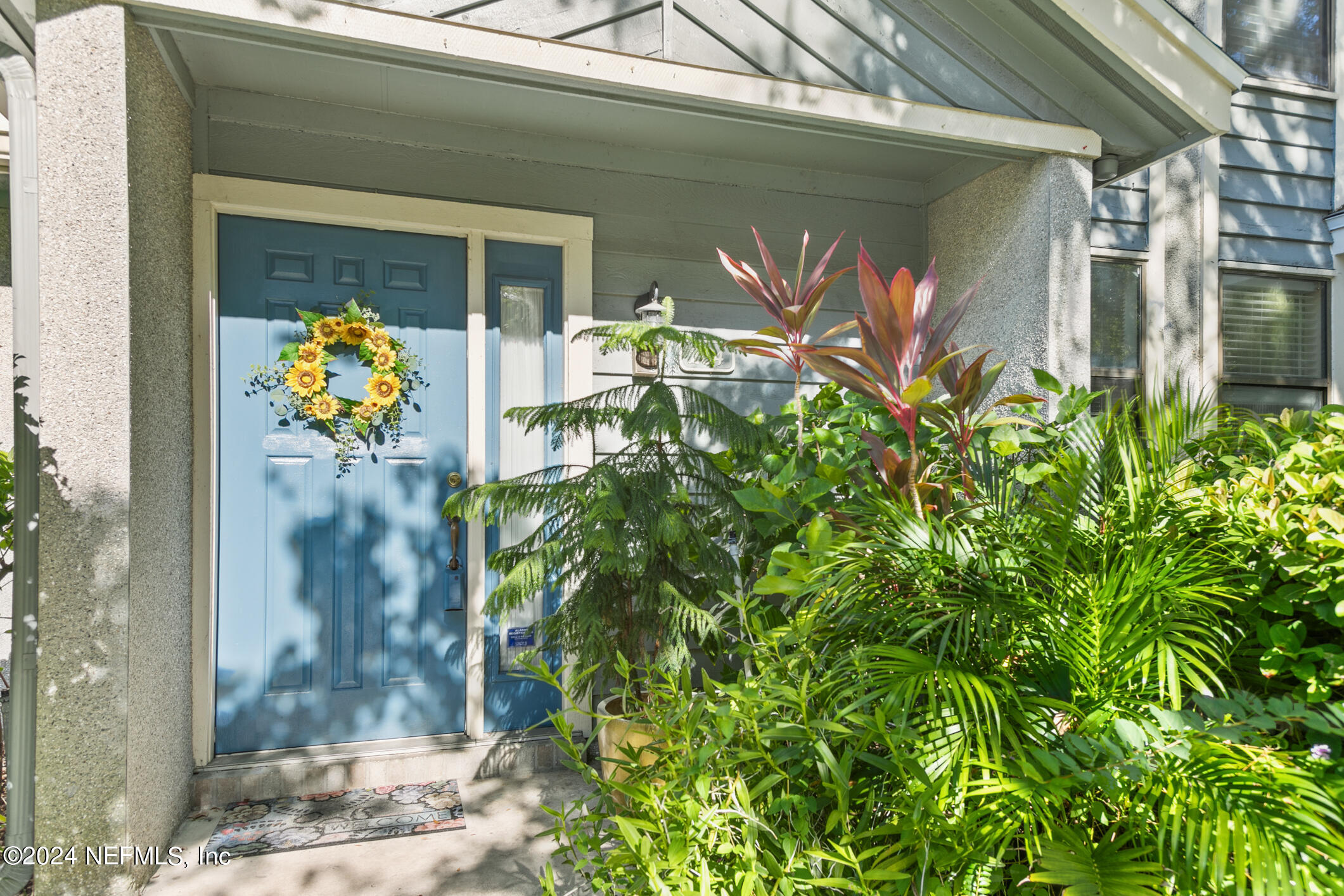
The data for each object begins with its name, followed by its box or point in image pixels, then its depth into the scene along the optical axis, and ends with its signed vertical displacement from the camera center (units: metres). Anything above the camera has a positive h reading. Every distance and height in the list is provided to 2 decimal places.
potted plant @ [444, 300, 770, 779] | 2.20 -0.28
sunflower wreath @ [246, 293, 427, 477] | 2.77 +0.20
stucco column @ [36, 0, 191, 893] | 1.88 -0.03
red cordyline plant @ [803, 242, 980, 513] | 1.62 +0.18
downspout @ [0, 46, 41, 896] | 1.94 -0.21
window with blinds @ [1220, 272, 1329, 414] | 3.89 +0.49
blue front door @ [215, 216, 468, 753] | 2.73 -0.34
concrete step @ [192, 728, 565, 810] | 2.63 -1.23
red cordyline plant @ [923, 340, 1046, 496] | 1.77 +0.08
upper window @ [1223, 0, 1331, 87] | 3.88 +2.10
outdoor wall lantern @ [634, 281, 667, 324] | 2.97 +0.51
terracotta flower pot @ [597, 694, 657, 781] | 2.38 -1.01
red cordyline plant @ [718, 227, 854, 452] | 1.87 +0.35
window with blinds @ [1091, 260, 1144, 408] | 3.64 +0.53
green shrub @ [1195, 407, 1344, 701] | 1.28 -0.20
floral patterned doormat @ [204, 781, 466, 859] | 2.42 -1.32
